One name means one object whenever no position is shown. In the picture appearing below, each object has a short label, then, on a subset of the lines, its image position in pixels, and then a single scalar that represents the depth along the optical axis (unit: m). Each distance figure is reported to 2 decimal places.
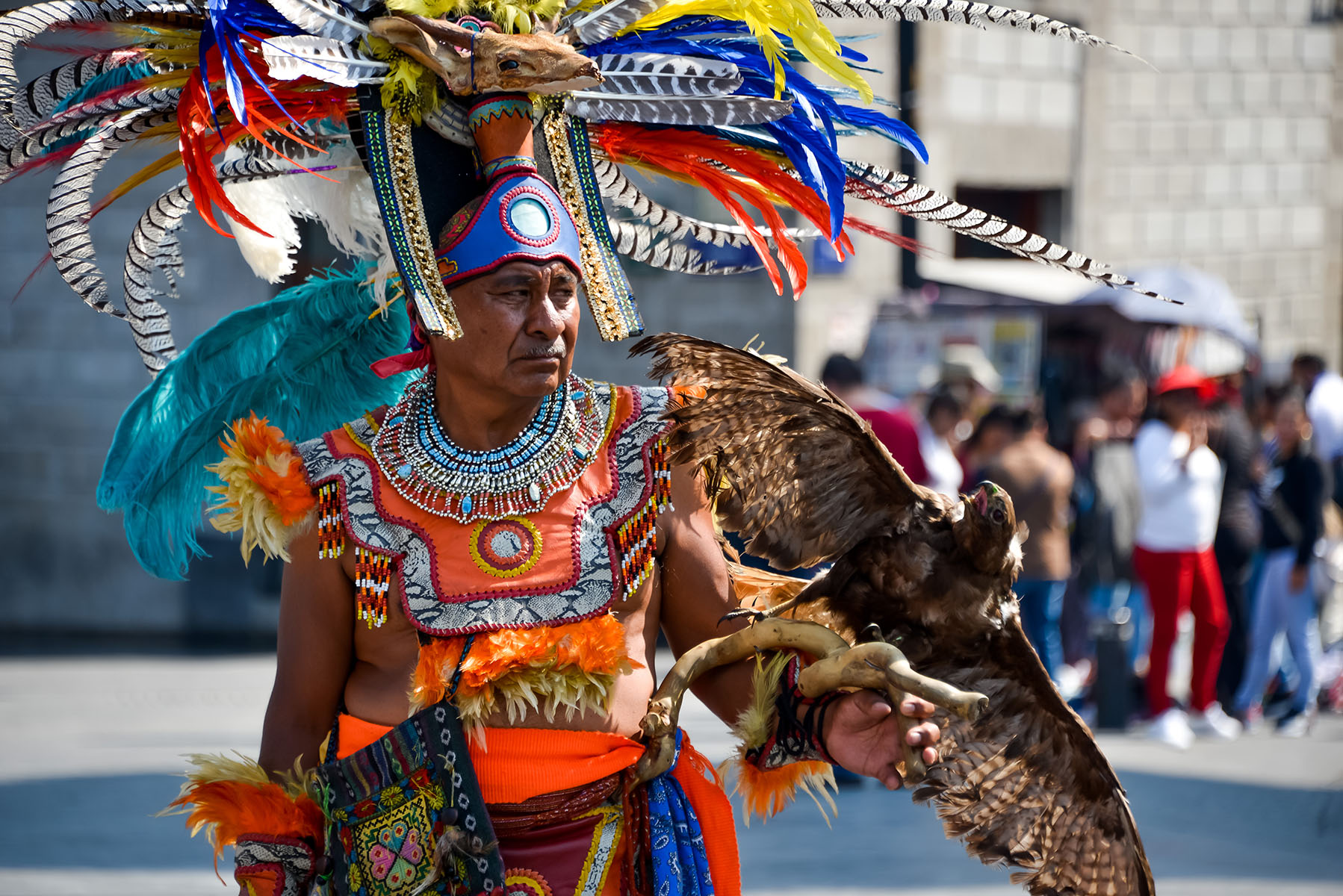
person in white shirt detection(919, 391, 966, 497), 14.96
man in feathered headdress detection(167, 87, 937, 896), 4.52
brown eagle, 4.27
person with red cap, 15.27
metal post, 19.80
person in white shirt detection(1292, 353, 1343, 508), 18.12
